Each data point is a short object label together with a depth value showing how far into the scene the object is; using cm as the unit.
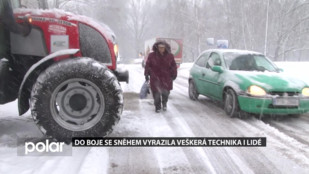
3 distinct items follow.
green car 486
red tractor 332
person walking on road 565
